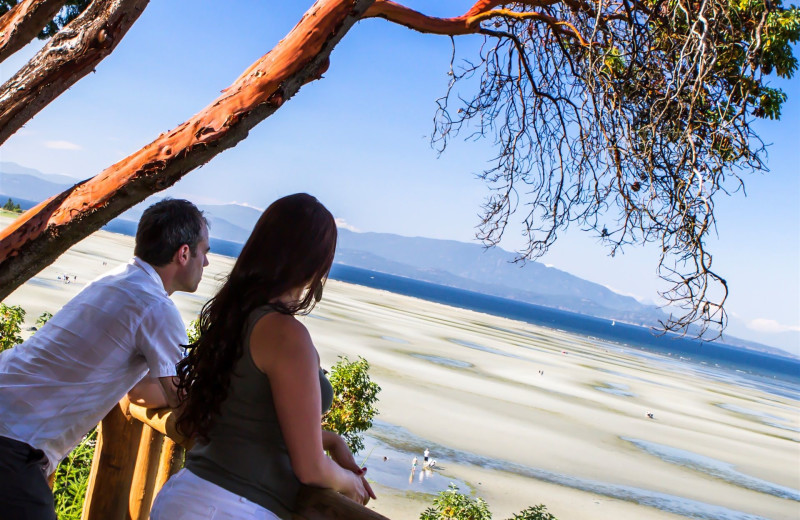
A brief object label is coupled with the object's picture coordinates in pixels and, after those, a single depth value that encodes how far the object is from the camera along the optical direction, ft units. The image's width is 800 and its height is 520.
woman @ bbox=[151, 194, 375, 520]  5.08
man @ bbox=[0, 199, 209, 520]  6.39
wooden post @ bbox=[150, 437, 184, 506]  7.99
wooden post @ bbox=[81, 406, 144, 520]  7.71
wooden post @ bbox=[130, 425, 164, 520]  7.71
